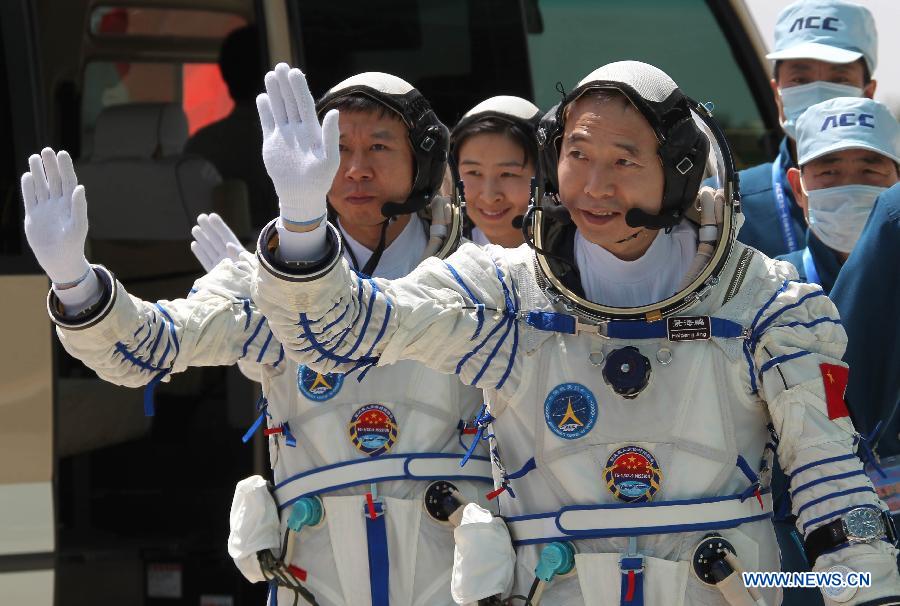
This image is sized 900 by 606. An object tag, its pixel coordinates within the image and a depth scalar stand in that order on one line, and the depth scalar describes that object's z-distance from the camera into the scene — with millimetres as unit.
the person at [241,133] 9762
